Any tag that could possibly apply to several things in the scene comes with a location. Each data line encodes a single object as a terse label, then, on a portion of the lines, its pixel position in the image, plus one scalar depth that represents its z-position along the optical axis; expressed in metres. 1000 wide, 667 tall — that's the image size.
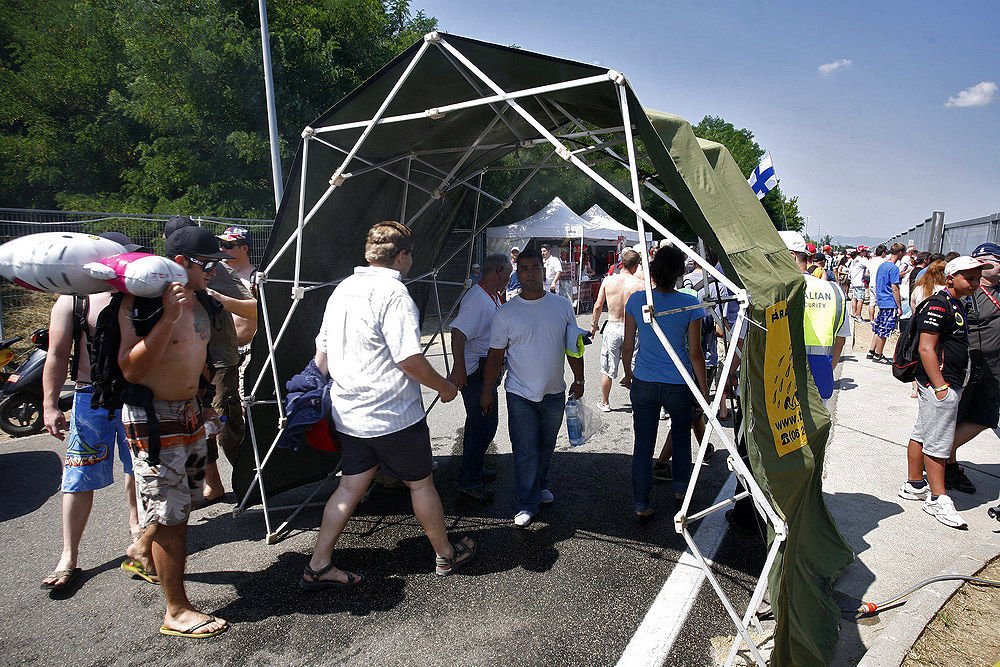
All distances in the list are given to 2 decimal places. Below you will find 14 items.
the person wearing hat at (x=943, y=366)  4.44
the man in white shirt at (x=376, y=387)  3.28
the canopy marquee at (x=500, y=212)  2.56
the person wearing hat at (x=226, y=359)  4.29
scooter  6.04
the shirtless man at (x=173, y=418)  2.85
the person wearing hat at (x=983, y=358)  4.70
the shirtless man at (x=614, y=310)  6.96
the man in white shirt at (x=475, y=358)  4.52
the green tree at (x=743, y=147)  55.00
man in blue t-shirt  10.98
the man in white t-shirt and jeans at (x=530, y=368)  4.11
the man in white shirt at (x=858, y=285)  14.58
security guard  4.21
